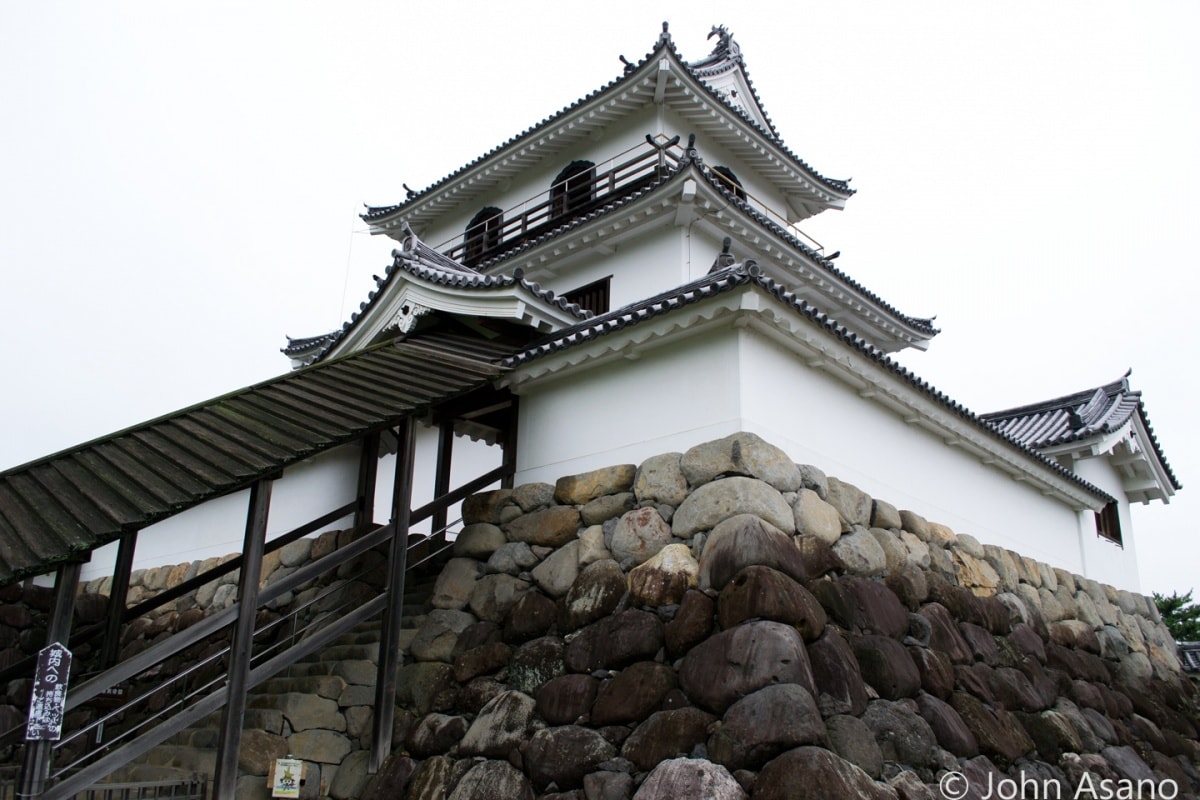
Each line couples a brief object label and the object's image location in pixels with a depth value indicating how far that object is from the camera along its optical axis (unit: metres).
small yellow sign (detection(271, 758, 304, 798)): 5.98
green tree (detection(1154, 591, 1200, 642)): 23.48
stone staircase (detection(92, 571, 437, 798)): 6.17
